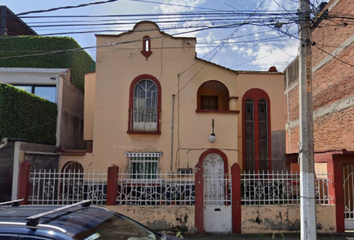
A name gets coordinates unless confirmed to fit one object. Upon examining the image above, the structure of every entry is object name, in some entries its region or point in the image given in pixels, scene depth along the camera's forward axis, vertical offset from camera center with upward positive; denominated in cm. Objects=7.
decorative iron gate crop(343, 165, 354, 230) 716 -119
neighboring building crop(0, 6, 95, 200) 823 +263
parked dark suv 211 -62
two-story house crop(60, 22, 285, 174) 1001 +170
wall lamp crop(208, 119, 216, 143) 985 +61
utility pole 534 +48
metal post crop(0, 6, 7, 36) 1438 +693
